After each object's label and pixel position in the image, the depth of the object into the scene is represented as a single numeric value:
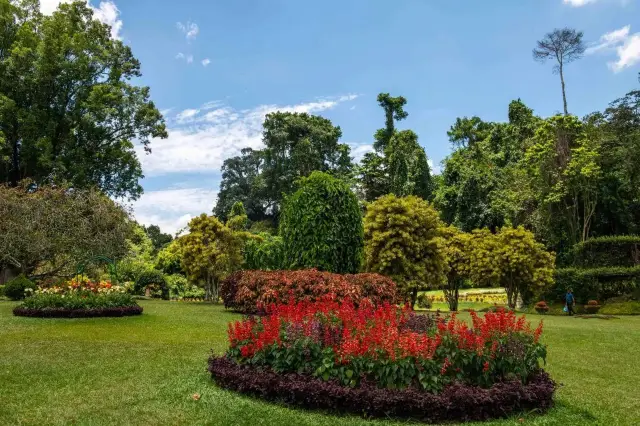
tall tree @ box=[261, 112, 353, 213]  42.38
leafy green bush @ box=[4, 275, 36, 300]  18.91
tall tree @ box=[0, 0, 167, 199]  28.50
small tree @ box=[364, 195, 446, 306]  16.58
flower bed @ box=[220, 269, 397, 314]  12.82
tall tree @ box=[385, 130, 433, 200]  39.44
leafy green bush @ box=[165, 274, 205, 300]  27.64
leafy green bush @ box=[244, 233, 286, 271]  24.59
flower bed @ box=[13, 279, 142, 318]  13.84
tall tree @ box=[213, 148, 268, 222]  48.88
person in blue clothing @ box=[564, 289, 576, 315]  21.09
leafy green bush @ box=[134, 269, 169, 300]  26.56
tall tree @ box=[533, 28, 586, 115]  39.78
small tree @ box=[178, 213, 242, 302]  21.11
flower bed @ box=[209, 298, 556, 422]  5.42
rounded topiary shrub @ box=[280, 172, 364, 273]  14.59
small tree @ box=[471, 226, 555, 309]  21.84
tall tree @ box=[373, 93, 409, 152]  43.66
